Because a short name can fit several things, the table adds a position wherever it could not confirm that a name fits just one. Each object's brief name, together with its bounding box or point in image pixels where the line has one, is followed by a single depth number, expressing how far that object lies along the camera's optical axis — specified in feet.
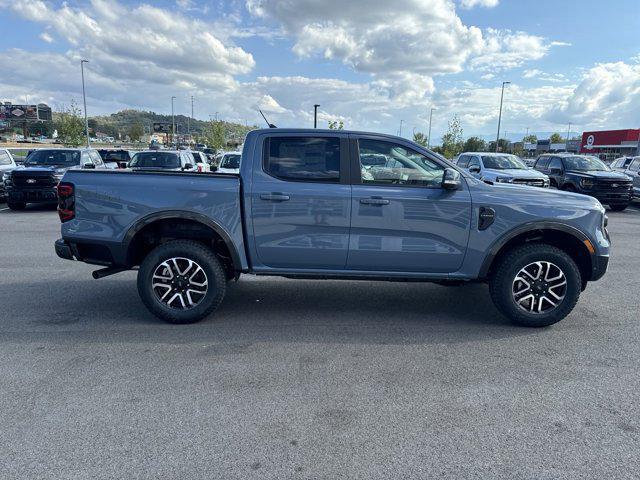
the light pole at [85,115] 134.62
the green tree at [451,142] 163.30
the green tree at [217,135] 193.98
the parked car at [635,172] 56.65
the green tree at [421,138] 197.47
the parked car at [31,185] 42.73
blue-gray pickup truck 14.85
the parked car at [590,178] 49.42
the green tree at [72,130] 130.00
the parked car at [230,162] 55.36
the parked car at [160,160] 47.98
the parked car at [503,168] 47.36
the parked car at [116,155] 74.40
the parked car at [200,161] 58.44
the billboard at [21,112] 282.77
